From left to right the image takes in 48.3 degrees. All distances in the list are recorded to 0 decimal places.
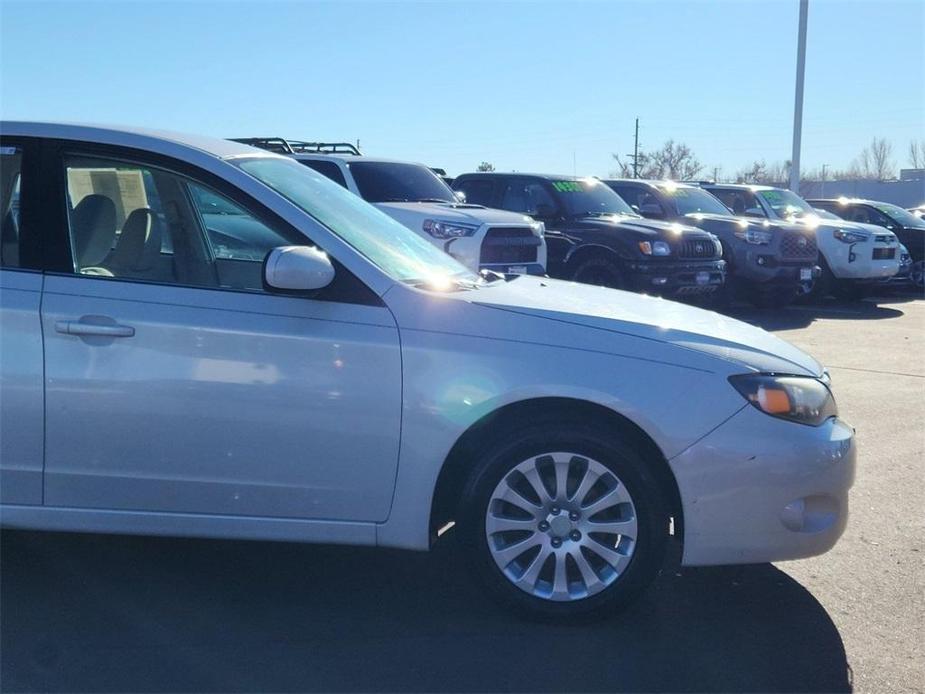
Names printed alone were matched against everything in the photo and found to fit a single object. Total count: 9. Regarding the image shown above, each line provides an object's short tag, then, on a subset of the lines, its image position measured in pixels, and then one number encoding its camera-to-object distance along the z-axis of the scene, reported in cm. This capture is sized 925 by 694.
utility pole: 6802
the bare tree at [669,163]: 7550
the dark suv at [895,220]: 1853
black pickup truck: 1262
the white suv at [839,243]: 1588
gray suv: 1459
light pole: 2554
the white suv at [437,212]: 1094
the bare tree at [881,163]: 9338
